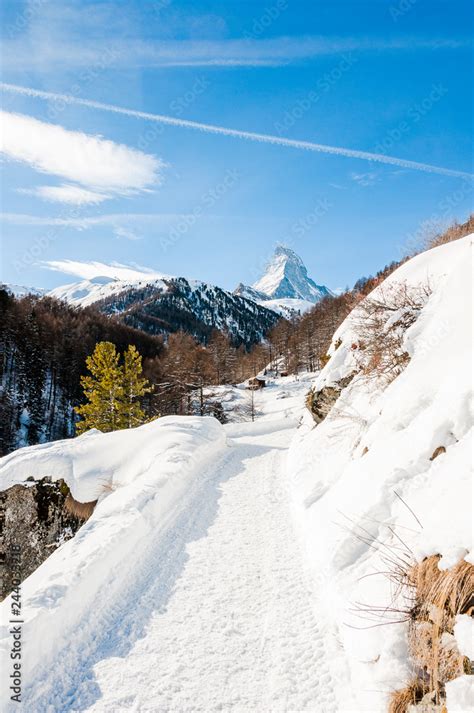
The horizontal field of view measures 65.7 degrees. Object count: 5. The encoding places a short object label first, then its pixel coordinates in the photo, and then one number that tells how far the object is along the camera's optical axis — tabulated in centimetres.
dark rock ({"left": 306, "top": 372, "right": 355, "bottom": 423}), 1241
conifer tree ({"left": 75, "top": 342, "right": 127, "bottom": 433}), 2369
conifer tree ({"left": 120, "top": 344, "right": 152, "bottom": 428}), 2447
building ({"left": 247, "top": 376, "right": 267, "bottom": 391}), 6355
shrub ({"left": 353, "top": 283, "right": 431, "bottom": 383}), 934
